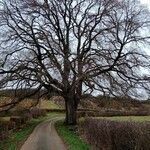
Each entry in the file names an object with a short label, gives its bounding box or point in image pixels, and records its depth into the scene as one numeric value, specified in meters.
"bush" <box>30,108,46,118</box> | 22.95
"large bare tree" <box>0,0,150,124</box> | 16.02
